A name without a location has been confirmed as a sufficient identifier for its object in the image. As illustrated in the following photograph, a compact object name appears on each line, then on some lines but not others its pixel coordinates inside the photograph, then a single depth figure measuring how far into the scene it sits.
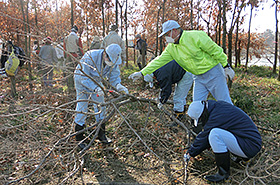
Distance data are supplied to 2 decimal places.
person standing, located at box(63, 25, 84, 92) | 5.44
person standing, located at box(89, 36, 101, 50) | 6.03
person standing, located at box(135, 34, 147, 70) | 8.15
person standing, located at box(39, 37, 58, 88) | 6.54
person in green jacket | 3.04
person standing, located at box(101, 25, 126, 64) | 5.87
